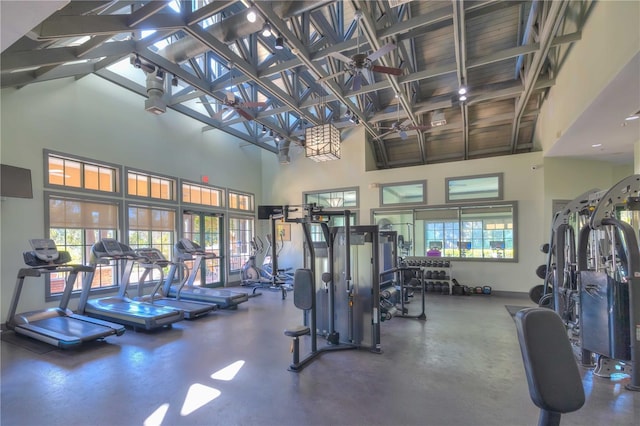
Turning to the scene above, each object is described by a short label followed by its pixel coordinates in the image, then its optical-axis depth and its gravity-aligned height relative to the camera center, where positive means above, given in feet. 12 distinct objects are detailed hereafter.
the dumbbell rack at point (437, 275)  28.21 -5.63
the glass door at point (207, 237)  29.04 -1.91
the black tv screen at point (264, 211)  35.35 +0.70
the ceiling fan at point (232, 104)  19.16 +7.25
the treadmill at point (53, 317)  14.39 -5.22
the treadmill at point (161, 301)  19.58 -5.46
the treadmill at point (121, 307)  16.92 -5.35
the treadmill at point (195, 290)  22.49 -5.75
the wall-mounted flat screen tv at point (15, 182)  16.30 +2.13
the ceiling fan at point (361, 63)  14.34 +7.44
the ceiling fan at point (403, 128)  23.20 +6.70
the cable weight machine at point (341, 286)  13.26 -3.30
